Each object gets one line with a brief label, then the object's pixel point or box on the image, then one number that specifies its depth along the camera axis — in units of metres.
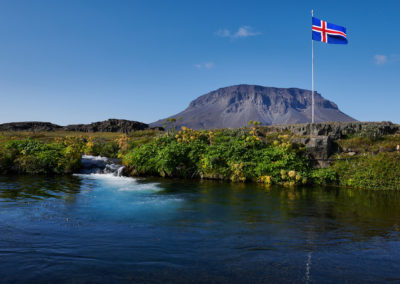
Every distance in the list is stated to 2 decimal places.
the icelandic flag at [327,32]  20.19
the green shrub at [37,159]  17.06
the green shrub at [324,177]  14.77
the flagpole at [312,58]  20.54
